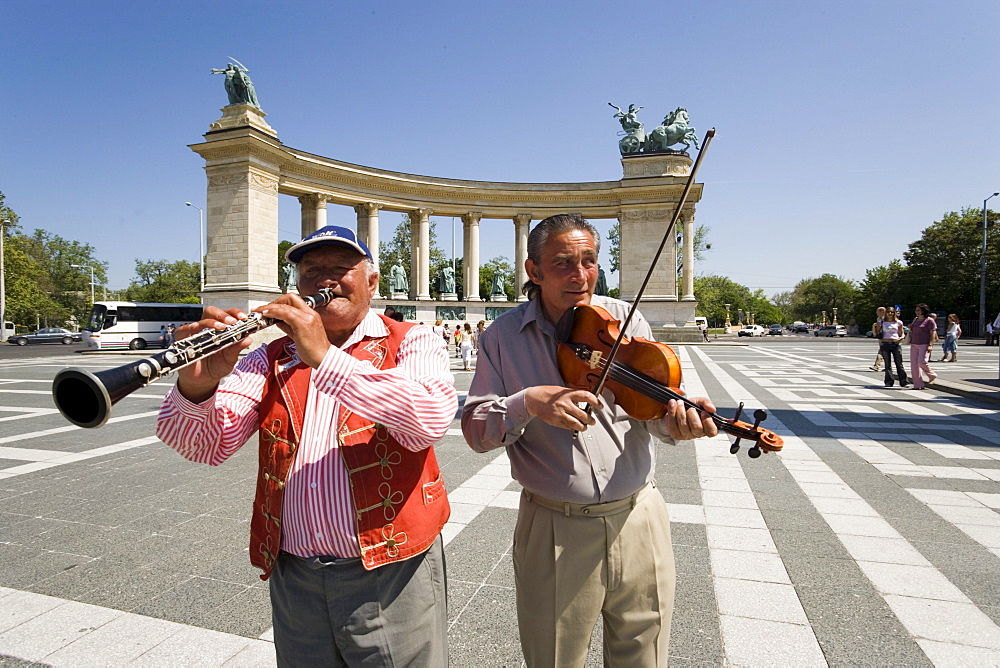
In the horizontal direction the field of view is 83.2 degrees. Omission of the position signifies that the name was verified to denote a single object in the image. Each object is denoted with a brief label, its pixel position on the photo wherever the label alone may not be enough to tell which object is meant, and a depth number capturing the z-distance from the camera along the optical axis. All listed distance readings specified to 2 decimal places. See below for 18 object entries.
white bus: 31.17
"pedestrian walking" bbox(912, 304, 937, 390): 12.23
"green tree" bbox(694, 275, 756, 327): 74.94
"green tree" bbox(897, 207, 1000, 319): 44.76
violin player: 1.85
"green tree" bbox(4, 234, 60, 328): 44.16
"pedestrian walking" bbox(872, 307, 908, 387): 12.61
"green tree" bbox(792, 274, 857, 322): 85.44
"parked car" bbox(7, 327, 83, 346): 38.97
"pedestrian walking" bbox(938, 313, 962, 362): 19.27
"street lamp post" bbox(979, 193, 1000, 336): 38.44
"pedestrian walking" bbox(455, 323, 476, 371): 16.47
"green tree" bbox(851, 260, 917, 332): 51.78
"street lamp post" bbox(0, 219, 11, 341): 36.61
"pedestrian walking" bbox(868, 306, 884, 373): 12.91
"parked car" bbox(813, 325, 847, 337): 58.09
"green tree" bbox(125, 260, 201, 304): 62.12
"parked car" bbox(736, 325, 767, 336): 57.31
